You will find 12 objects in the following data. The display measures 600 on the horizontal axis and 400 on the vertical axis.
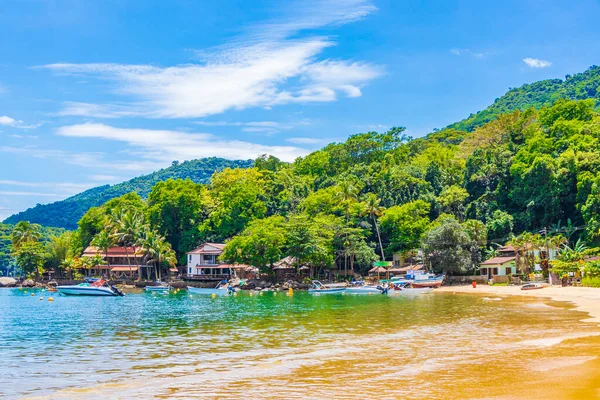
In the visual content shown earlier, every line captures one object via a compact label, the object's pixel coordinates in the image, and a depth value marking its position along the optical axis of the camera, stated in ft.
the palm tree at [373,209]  274.77
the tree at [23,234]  342.03
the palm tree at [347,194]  282.44
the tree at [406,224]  262.67
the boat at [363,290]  215.92
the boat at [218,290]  234.79
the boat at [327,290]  223.51
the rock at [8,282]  347.77
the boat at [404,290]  202.16
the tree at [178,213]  318.45
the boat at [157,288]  260.72
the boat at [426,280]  224.94
